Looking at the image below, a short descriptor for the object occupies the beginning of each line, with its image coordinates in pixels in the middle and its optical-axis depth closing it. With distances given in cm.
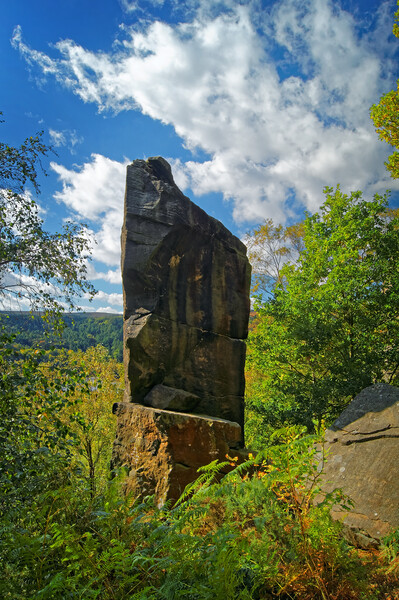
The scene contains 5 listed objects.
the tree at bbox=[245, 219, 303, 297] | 2016
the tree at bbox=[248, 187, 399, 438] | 1073
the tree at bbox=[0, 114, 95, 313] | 499
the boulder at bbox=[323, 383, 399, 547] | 401
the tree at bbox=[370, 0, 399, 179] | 1011
